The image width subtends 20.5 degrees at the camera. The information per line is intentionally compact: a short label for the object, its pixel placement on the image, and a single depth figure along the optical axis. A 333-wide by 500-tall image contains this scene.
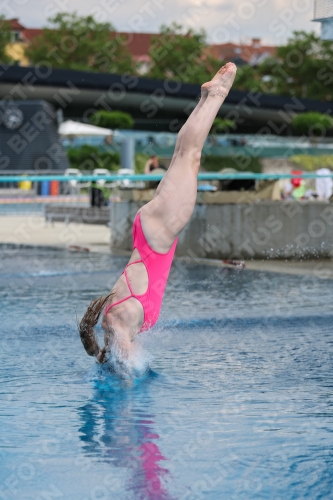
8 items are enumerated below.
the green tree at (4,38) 100.06
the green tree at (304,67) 92.38
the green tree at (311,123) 58.94
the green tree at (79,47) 99.69
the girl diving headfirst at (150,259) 5.04
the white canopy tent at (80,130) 42.22
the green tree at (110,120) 51.06
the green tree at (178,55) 96.04
